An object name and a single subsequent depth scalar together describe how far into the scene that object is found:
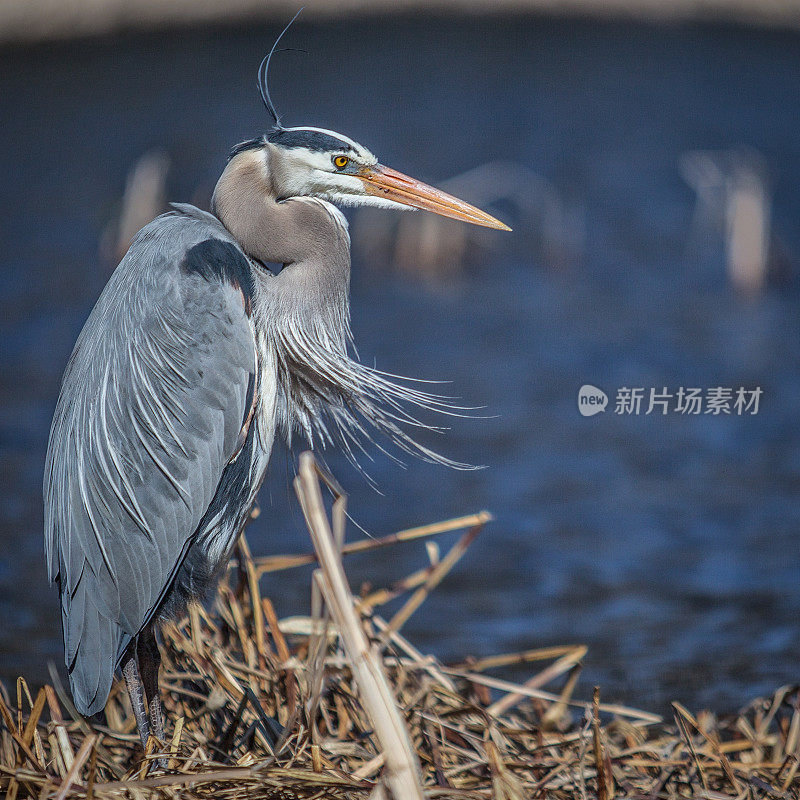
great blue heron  13.66
